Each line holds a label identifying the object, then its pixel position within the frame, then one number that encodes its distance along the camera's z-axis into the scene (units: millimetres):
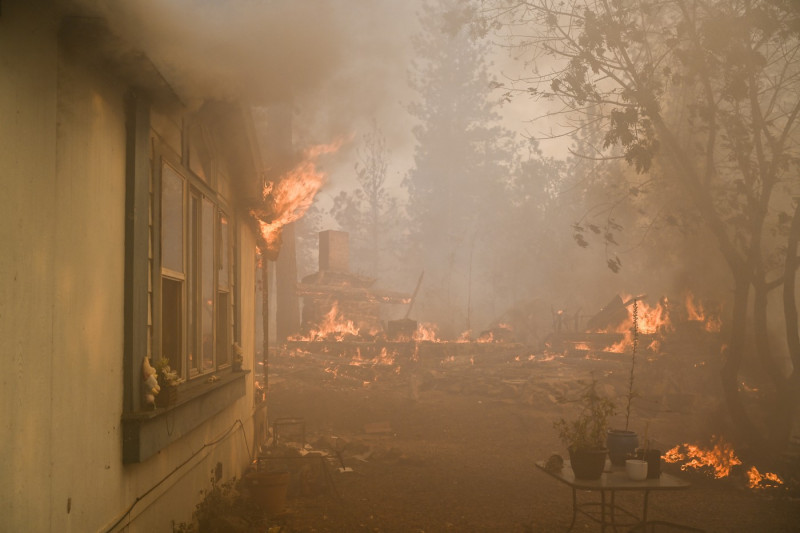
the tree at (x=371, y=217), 54812
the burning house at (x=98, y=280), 3105
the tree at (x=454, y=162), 53750
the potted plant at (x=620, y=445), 7477
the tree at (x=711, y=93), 11219
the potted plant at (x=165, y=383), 5023
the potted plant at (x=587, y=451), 7059
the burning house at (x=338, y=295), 29062
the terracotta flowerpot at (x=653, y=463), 7150
